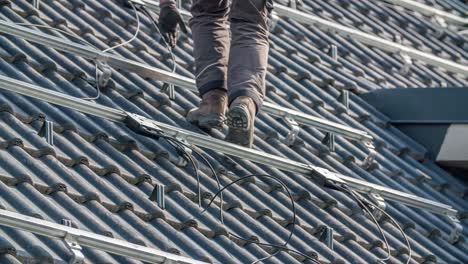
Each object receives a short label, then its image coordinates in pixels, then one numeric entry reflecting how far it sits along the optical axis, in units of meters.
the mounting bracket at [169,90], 9.75
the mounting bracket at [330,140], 10.36
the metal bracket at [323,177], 9.68
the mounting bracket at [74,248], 7.22
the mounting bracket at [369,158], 10.40
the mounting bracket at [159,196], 8.39
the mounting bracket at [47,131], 8.34
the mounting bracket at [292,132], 10.05
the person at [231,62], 9.07
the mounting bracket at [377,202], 9.79
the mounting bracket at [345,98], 11.13
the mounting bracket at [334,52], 11.77
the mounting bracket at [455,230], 10.05
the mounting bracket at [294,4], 12.13
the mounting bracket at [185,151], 9.00
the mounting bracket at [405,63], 12.09
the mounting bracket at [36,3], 9.78
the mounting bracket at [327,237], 9.08
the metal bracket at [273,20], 11.59
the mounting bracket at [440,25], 13.08
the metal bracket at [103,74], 9.38
